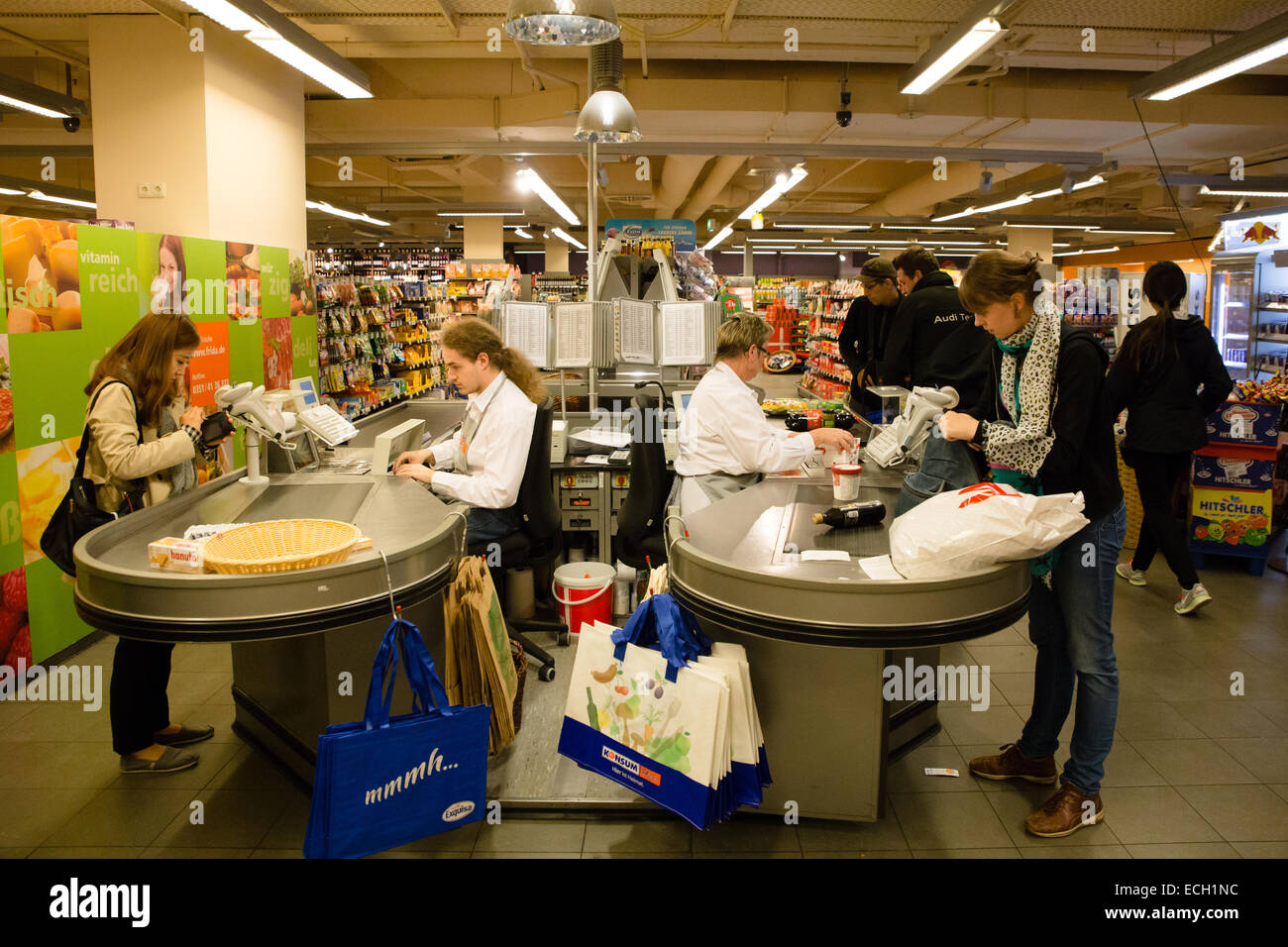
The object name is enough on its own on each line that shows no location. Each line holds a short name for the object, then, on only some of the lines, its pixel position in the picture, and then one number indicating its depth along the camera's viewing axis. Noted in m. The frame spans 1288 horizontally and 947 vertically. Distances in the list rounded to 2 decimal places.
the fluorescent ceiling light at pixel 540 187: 11.00
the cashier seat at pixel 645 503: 4.27
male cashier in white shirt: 3.86
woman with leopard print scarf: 2.83
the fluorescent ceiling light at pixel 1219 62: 5.46
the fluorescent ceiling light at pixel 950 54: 5.56
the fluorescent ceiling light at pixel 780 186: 10.95
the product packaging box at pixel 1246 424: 5.87
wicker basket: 2.44
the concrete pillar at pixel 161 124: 6.26
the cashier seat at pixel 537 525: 4.09
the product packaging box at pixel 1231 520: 6.04
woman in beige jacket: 3.39
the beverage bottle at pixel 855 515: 3.05
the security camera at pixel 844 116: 8.21
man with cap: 5.82
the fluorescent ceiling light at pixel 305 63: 5.53
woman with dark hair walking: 5.18
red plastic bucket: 4.69
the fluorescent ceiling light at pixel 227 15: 4.93
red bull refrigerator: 9.09
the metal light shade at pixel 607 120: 5.41
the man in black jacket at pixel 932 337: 4.40
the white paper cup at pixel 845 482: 3.32
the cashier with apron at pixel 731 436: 3.95
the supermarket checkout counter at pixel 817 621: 2.42
